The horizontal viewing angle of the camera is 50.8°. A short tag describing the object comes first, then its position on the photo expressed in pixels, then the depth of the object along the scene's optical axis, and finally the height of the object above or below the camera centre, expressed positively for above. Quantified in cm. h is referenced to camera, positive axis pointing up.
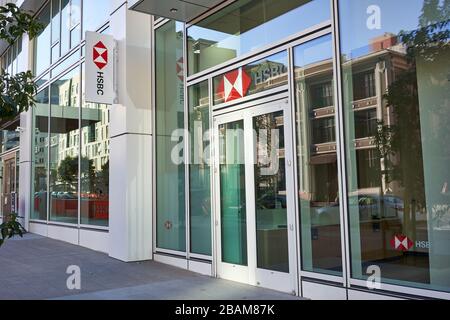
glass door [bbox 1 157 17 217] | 1860 +42
